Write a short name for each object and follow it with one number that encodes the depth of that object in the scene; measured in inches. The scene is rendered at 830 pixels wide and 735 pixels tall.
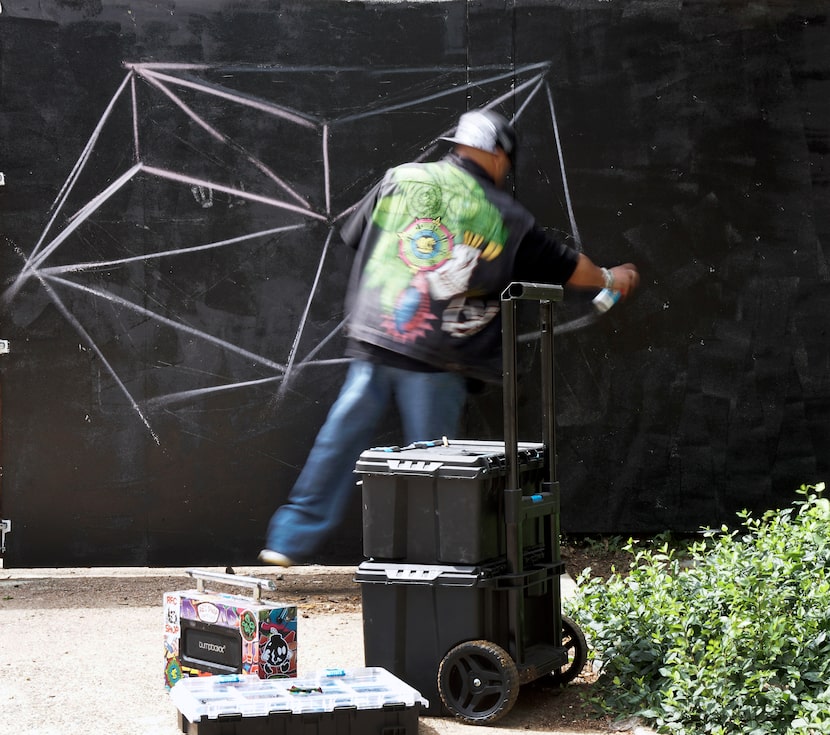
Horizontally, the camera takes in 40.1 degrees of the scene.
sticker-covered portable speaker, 172.2
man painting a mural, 261.4
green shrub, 153.9
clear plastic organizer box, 149.7
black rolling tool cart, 169.8
